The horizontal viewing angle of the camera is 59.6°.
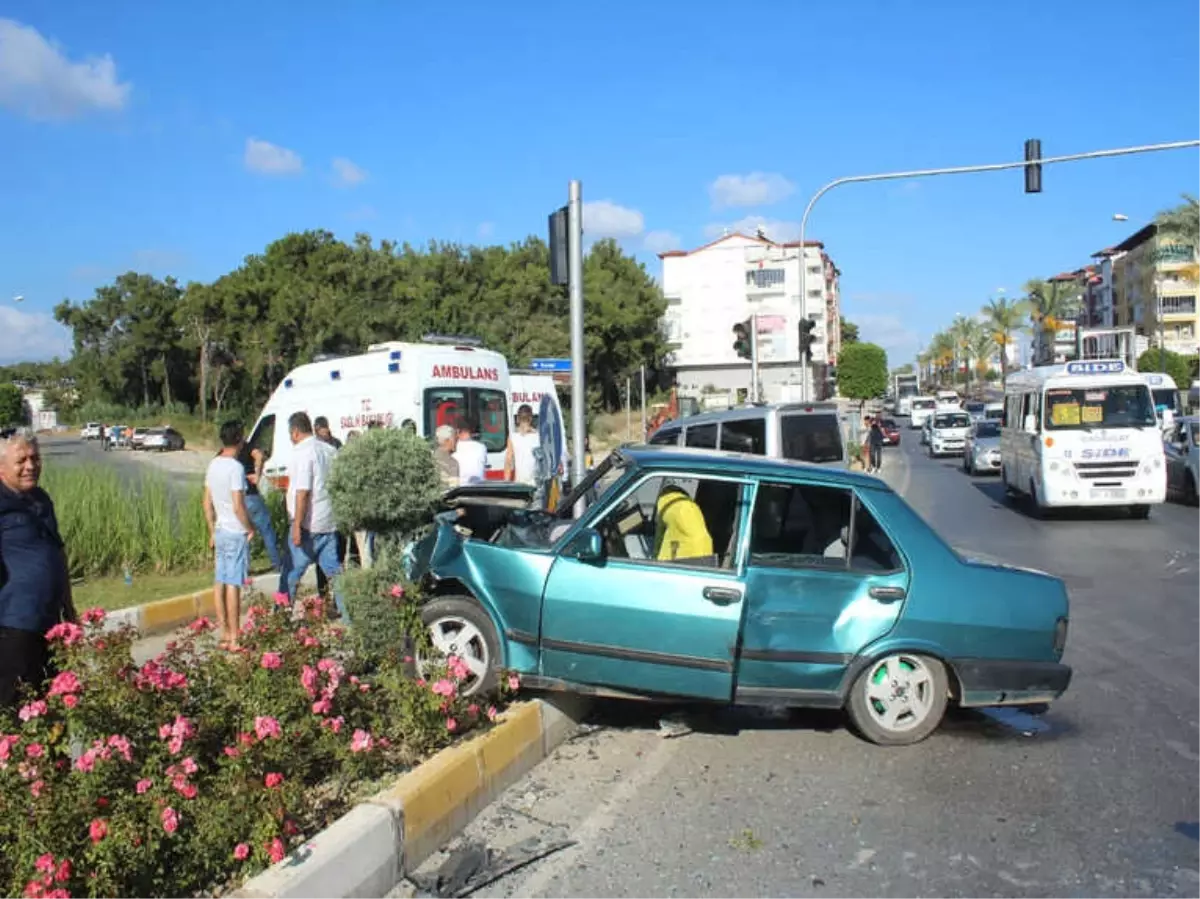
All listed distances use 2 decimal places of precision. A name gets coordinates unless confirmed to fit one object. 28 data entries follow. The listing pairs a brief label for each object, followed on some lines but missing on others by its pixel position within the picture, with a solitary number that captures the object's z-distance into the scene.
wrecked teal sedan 5.52
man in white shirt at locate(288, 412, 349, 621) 8.41
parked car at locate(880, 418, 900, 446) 49.19
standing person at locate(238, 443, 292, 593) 9.06
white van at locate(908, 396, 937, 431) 66.62
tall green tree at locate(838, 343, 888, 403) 100.31
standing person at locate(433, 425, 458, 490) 10.08
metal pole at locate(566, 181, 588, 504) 8.51
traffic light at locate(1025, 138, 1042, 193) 18.98
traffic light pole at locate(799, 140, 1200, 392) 17.95
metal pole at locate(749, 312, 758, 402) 20.44
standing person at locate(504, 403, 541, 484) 12.45
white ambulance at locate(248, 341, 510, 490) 12.46
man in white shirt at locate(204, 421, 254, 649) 7.73
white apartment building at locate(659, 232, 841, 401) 93.25
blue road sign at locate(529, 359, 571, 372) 20.28
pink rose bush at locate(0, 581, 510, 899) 3.39
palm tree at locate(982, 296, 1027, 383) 99.94
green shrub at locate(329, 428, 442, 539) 6.51
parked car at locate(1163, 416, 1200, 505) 19.77
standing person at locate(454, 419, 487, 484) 10.34
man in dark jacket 4.43
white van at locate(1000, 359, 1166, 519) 16.88
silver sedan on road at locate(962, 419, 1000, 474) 28.52
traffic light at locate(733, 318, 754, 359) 21.19
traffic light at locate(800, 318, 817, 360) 23.44
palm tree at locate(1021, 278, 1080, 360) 88.44
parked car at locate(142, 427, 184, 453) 48.47
